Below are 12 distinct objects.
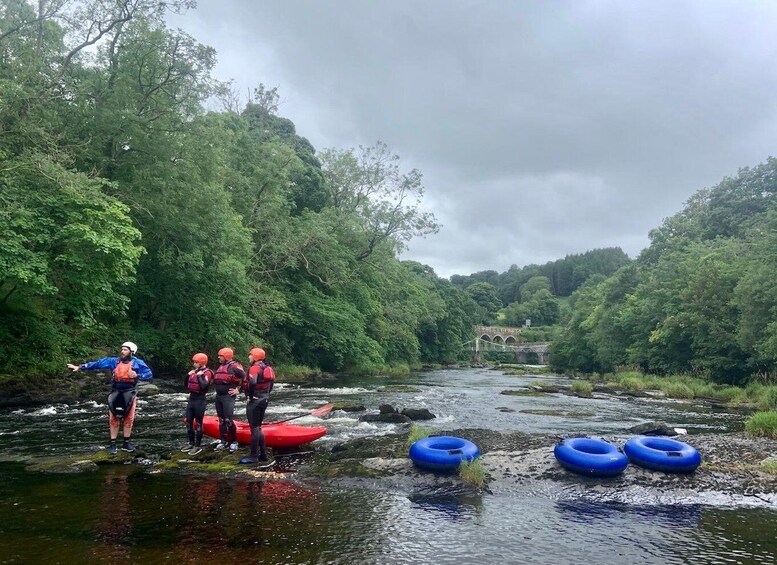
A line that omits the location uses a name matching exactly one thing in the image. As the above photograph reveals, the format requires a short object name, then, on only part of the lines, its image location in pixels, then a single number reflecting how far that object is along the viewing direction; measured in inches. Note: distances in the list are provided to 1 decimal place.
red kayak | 405.1
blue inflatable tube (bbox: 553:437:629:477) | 344.5
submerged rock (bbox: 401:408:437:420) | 609.6
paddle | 572.5
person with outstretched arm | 378.0
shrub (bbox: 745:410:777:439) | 518.6
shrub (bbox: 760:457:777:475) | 362.0
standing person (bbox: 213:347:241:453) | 391.2
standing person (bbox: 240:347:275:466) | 366.3
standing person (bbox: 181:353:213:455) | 389.1
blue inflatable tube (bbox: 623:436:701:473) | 351.9
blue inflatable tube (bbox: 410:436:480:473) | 343.3
